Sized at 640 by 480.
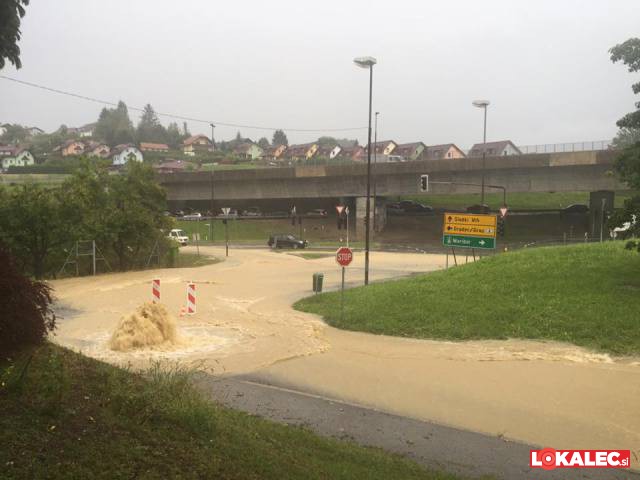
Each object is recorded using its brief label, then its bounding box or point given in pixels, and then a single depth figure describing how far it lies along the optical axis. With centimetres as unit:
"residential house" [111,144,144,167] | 13362
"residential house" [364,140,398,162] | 12787
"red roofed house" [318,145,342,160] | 15638
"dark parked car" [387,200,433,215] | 7207
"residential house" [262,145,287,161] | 16121
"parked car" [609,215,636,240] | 1504
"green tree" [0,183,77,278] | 2656
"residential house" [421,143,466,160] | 11500
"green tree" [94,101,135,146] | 16750
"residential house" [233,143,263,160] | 16812
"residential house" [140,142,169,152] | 15950
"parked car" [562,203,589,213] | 6469
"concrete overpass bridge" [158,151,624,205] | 4975
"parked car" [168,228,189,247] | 5622
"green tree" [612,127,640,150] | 5038
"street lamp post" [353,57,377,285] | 2336
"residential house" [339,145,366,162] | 14200
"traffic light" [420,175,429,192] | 3596
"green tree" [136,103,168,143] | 18238
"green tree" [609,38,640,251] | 1486
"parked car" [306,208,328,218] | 7531
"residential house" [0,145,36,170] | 11875
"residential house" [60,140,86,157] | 14388
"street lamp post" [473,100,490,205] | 3822
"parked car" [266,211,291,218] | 7494
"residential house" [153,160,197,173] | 11225
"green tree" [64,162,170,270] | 3155
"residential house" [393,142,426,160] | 12431
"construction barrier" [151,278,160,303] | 1859
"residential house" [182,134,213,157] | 17925
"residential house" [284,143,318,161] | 15850
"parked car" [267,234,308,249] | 5353
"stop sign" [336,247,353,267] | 1756
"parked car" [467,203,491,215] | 6650
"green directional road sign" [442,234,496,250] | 2527
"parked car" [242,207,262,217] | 7779
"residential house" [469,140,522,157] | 9822
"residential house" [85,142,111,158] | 14225
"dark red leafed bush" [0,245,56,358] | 540
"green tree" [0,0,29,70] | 593
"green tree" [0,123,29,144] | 17741
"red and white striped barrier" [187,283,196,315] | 1892
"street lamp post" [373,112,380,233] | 5865
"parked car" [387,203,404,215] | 7236
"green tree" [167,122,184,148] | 19062
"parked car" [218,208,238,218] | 7516
